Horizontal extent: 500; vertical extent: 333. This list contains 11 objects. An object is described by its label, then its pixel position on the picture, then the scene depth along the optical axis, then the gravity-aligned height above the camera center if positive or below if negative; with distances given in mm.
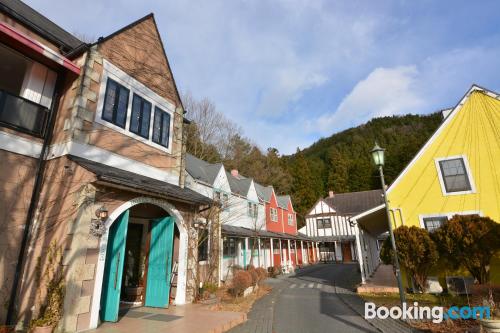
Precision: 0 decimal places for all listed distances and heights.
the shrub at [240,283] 12141 -1433
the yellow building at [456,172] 11617 +3230
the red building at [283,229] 27388 +2236
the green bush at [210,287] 11921 -1596
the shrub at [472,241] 9500 +100
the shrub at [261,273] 15172 -1283
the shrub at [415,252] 10742 -258
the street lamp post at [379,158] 8336 +2776
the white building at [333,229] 37000 +2639
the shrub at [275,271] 22262 -1830
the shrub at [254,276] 13812 -1337
